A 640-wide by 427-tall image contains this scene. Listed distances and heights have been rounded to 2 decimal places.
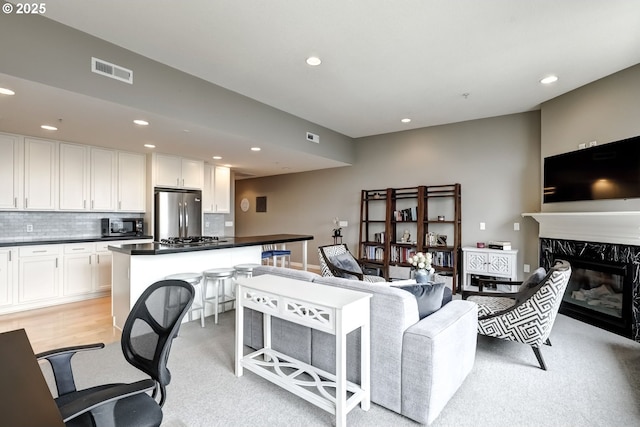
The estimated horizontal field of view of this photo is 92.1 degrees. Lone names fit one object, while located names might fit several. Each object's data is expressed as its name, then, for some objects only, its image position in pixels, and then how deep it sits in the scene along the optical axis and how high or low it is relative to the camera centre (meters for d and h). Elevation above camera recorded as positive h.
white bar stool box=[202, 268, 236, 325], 3.60 -0.82
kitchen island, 3.22 -0.55
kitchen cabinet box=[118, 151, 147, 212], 5.19 +0.59
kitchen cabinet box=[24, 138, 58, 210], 4.30 +0.60
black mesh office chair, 1.04 -0.62
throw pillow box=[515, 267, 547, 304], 2.83 -0.70
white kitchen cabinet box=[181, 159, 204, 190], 5.70 +0.79
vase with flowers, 3.47 -0.59
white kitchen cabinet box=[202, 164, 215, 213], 6.27 +0.51
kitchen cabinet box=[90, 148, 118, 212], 4.91 +0.59
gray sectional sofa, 1.87 -0.91
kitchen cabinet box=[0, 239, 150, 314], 3.96 -0.81
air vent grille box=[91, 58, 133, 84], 2.87 +1.40
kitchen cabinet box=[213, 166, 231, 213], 6.52 +0.56
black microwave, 5.18 -0.19
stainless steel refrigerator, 5.33 +0.04
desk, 0.88 -0.57
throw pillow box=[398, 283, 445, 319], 2.23 -0.60
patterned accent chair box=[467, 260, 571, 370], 2.55 -0.88
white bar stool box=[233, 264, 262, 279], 3.78 -0.67
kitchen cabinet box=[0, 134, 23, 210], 4.11 +0.61
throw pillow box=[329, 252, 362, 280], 4.30 -0.68
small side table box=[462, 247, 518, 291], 4.66 -0.77
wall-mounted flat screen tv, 3.36 +0.49
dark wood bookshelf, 5.38 -0.21
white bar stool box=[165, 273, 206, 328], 3.39 -0.72
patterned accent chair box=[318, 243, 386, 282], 4.03 -0.69
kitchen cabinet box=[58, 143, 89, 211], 4.61 +0.60
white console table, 1.84 -0.70
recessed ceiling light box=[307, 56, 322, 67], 3.21 +1.63
